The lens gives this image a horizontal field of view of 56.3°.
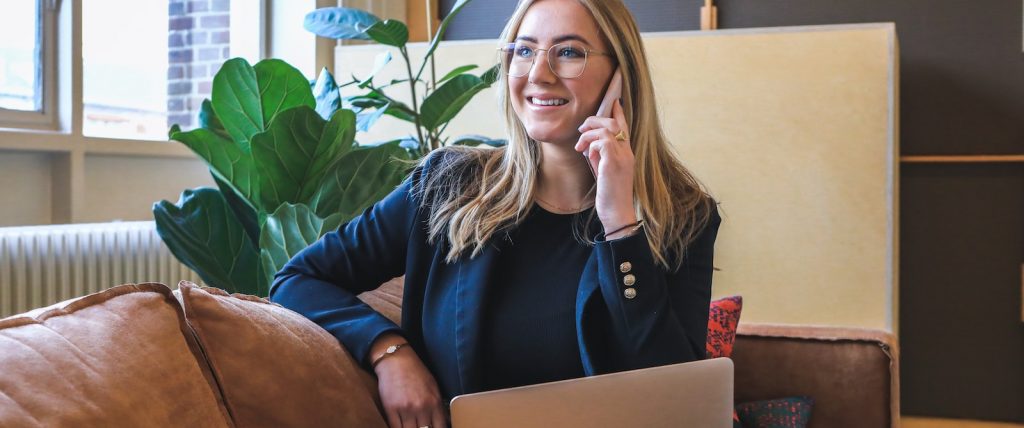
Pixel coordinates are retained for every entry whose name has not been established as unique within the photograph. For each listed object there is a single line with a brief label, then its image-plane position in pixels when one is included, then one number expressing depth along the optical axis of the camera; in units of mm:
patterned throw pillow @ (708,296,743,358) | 1977
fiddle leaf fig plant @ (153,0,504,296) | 2201
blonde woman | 1454
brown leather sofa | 869
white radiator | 2639
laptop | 948
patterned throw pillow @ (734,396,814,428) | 1996
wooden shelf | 3865
